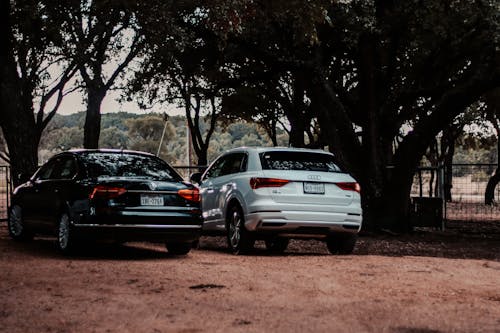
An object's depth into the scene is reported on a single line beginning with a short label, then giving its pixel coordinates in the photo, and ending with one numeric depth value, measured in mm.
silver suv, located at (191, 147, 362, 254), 13250
